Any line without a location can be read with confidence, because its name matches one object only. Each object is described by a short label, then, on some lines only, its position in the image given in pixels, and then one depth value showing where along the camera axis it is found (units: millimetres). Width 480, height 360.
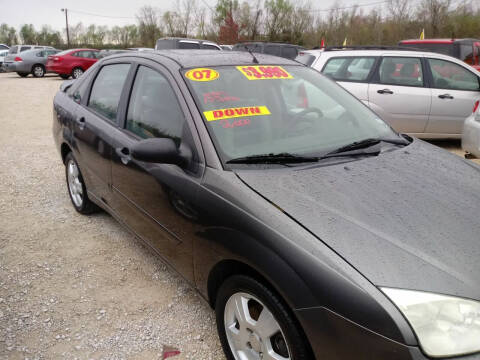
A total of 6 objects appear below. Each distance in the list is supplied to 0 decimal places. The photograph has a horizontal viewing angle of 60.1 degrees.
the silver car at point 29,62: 20375
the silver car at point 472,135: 4517
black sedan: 1407
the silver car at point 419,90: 6098
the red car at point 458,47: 8969
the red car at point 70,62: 18484
